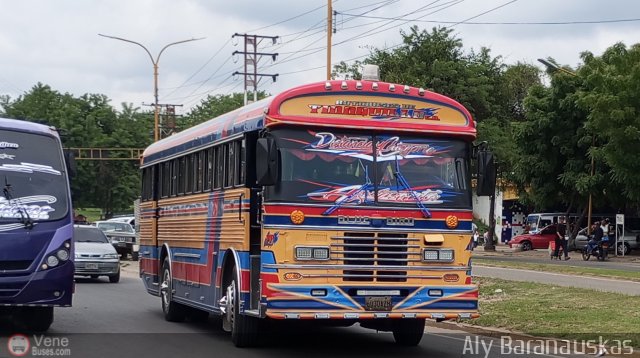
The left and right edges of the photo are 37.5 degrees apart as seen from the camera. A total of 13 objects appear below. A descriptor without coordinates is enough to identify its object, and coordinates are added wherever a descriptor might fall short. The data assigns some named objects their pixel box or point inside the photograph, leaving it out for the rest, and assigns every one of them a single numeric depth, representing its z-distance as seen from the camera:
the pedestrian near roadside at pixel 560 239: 41.66
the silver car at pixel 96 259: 26.05
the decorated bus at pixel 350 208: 11.12
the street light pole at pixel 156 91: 49.55
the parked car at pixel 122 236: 40.43
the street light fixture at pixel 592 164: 42.09
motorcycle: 40.94
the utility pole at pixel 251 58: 55.56
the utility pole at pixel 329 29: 32.20
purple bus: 12.62
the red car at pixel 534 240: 54.97
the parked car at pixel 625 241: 47.62
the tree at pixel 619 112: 39.50
